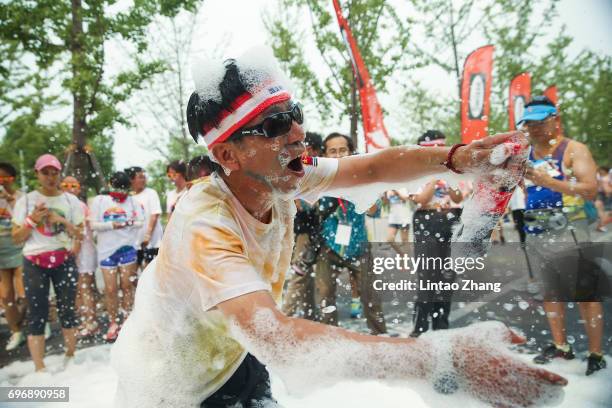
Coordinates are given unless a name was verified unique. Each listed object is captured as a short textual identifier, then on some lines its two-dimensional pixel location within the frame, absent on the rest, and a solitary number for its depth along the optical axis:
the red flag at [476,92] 6.61
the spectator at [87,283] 5.05
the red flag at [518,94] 7.49
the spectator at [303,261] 4.18
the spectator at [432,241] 4.02
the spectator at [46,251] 4.08
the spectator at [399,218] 7.26
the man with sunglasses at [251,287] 1.05
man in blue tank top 3.41
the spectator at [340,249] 4.14
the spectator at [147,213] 5.45
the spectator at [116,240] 4.98
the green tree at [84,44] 5.90
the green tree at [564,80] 9.10
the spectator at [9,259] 4.91
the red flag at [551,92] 8.10
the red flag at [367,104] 6.44
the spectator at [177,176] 5.22
